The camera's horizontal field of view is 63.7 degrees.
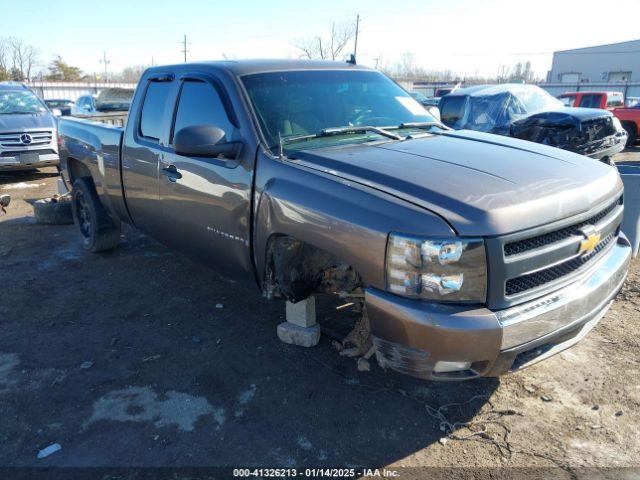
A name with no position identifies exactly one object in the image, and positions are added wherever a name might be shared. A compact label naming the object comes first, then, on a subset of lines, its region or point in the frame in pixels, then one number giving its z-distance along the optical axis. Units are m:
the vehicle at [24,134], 9.85
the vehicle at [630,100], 19.67
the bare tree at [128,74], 67.95
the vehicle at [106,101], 15.42
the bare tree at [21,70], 52.84
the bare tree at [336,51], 46.34
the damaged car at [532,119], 7.71
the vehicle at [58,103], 22.88
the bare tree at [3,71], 46.48
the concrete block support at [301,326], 3.64
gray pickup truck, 2.37
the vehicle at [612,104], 14.26
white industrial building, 57.53
